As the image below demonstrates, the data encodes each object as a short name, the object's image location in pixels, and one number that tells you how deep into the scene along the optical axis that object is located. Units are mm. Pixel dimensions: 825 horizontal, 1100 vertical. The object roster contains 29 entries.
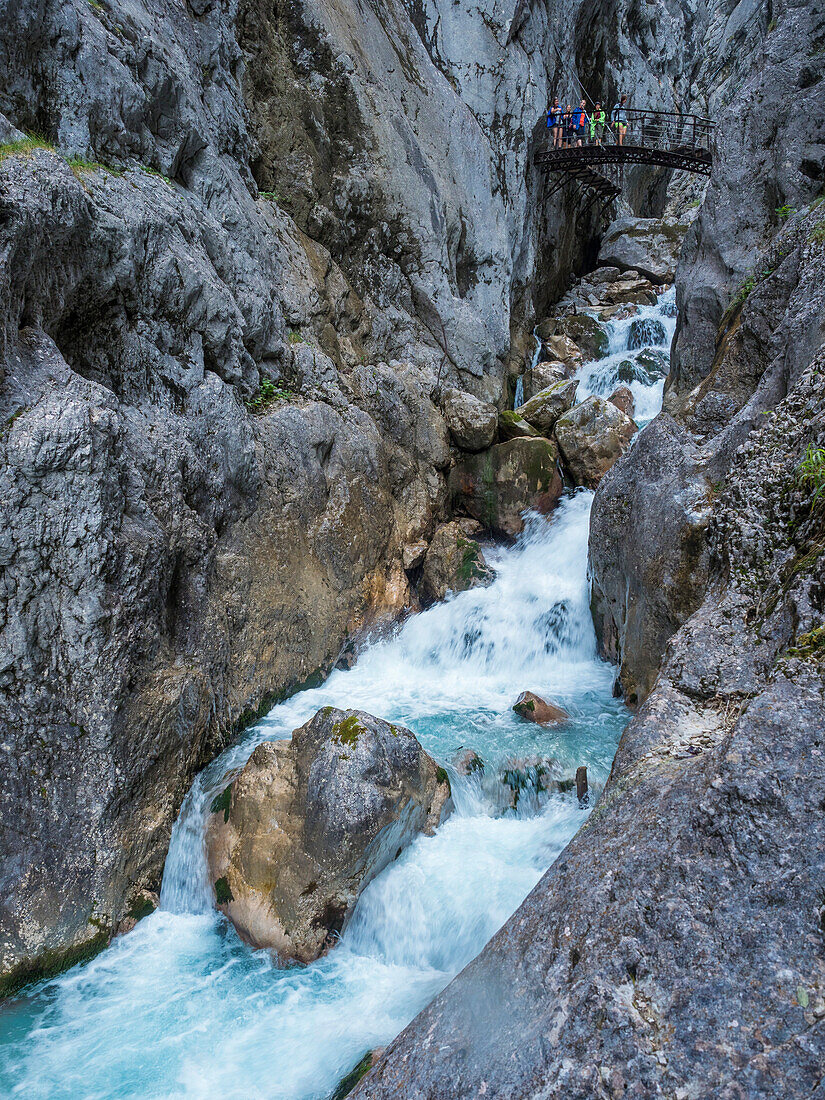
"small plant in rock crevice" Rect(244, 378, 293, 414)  9039
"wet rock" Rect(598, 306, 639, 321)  19109
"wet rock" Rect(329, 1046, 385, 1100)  3885
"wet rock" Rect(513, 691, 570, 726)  7797
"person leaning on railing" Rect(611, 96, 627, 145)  17719
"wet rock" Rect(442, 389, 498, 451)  12383
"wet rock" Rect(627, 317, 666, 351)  17641
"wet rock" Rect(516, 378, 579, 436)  13320
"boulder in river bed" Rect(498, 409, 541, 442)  12789
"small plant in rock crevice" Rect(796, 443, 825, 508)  3582
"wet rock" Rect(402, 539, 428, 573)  11121
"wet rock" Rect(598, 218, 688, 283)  21219
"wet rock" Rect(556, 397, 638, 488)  12305
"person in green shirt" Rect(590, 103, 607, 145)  16859
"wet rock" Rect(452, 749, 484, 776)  6816
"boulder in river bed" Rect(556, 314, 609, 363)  18062
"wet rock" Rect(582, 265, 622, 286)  21906
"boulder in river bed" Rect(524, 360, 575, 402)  16641
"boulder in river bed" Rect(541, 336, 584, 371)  17703
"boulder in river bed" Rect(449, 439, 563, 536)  12031
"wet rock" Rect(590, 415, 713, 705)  6309
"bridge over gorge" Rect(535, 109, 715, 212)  16938
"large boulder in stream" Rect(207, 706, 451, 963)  5203
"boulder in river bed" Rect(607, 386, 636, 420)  14530
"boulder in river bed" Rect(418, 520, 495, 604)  11062
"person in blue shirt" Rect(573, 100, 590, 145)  17047
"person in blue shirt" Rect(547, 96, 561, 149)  17188
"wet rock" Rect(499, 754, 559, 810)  6543
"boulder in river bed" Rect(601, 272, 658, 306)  19844
